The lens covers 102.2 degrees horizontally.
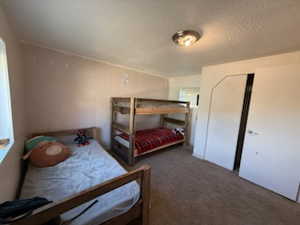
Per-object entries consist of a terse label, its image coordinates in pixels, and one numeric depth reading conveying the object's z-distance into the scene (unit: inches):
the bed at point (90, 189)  36.6
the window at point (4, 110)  48.4
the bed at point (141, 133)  98.4
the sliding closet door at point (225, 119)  94.5
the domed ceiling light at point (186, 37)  55.8
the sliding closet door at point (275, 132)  70.5
